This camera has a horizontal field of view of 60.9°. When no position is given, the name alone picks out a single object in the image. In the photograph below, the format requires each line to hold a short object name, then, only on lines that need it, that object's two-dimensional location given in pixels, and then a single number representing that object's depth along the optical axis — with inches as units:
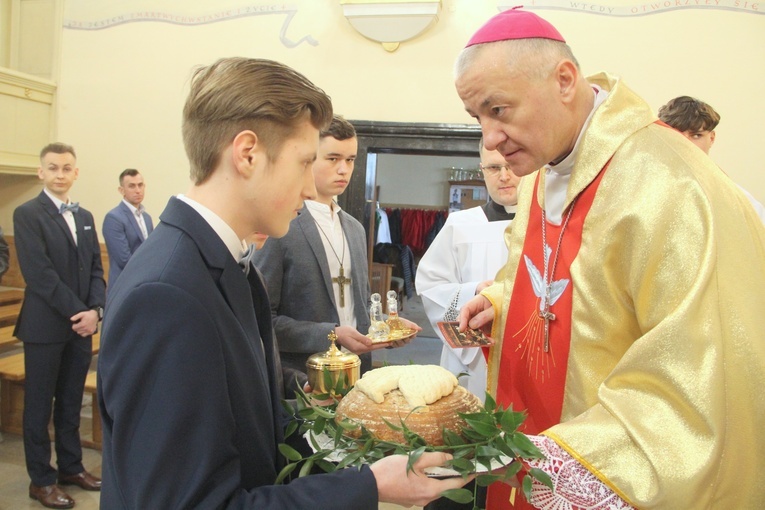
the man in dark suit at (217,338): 40.8
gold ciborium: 75.2
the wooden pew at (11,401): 195.9
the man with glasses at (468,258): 124.0
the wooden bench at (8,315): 246.7
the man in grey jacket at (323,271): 102.0
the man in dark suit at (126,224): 229.8
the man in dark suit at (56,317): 155.6
